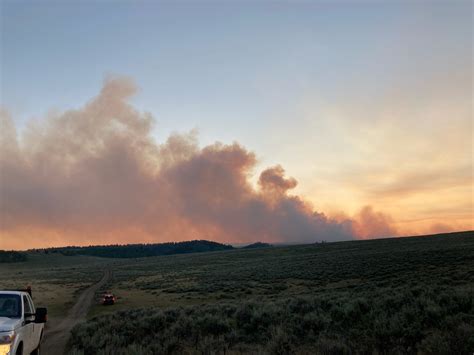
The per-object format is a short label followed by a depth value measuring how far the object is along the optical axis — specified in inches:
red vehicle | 1282.0
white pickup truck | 308.3
